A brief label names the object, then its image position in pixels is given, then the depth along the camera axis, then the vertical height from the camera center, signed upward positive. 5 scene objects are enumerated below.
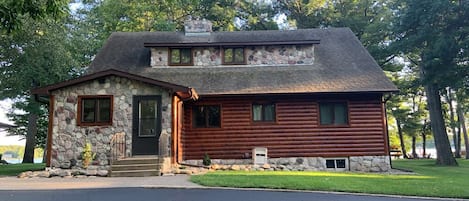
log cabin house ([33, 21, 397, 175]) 13.05 +1.36
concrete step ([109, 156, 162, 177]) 11.41 -0.89
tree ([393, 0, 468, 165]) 18.38 +4.87
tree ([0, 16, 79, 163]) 16.66 +3.85
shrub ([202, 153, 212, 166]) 14.48 -0.90
